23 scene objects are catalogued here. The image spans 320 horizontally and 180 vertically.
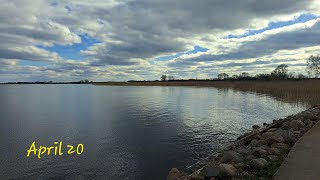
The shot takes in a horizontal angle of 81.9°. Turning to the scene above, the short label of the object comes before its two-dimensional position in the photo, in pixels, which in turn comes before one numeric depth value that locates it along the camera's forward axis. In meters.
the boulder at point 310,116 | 10.51
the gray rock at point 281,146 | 6.18
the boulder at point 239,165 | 5.17
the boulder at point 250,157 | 5.67
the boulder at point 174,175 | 5.41
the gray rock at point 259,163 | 4.87
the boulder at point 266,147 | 6.22
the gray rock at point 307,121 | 9.63
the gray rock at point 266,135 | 7.60
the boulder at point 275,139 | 6.75
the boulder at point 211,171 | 4.87
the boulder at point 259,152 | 5.78
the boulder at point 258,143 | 7.01
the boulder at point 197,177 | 5.00
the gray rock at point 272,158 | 5.24
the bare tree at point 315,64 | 46.36
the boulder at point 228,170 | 4.75
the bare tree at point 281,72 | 53.65
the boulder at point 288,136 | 6.75
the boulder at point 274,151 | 5.76
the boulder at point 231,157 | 5.63
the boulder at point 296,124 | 8.87
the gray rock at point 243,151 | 6.32
